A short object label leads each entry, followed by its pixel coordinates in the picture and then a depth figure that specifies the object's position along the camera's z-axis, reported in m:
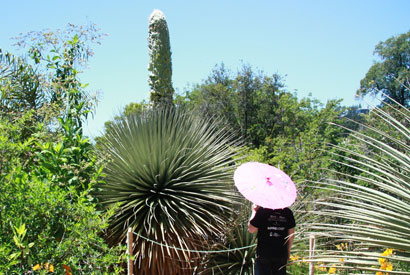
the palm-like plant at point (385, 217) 2.11
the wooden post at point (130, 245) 4.14
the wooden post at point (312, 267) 4.40
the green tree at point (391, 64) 28.89
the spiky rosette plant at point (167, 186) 5.40
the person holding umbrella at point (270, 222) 3.99
